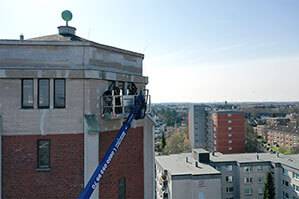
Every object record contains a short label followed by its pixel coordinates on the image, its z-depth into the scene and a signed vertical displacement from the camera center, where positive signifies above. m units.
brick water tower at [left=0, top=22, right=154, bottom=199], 12.73 -0.35
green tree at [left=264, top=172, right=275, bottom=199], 47.50 -11.67
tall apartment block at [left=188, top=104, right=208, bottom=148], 103.62 -6.57
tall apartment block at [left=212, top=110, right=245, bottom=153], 92.44 -7.20
